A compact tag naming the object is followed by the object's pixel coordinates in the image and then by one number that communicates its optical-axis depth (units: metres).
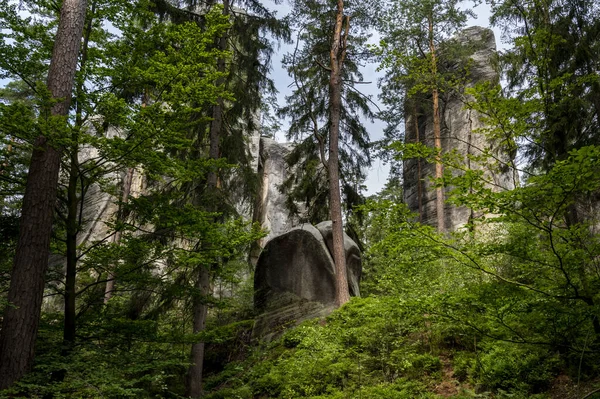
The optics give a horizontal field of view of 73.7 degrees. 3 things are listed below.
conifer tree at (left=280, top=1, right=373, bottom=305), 12.68
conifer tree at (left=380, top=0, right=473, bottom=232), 15.62
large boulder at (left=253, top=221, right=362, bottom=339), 11.73
